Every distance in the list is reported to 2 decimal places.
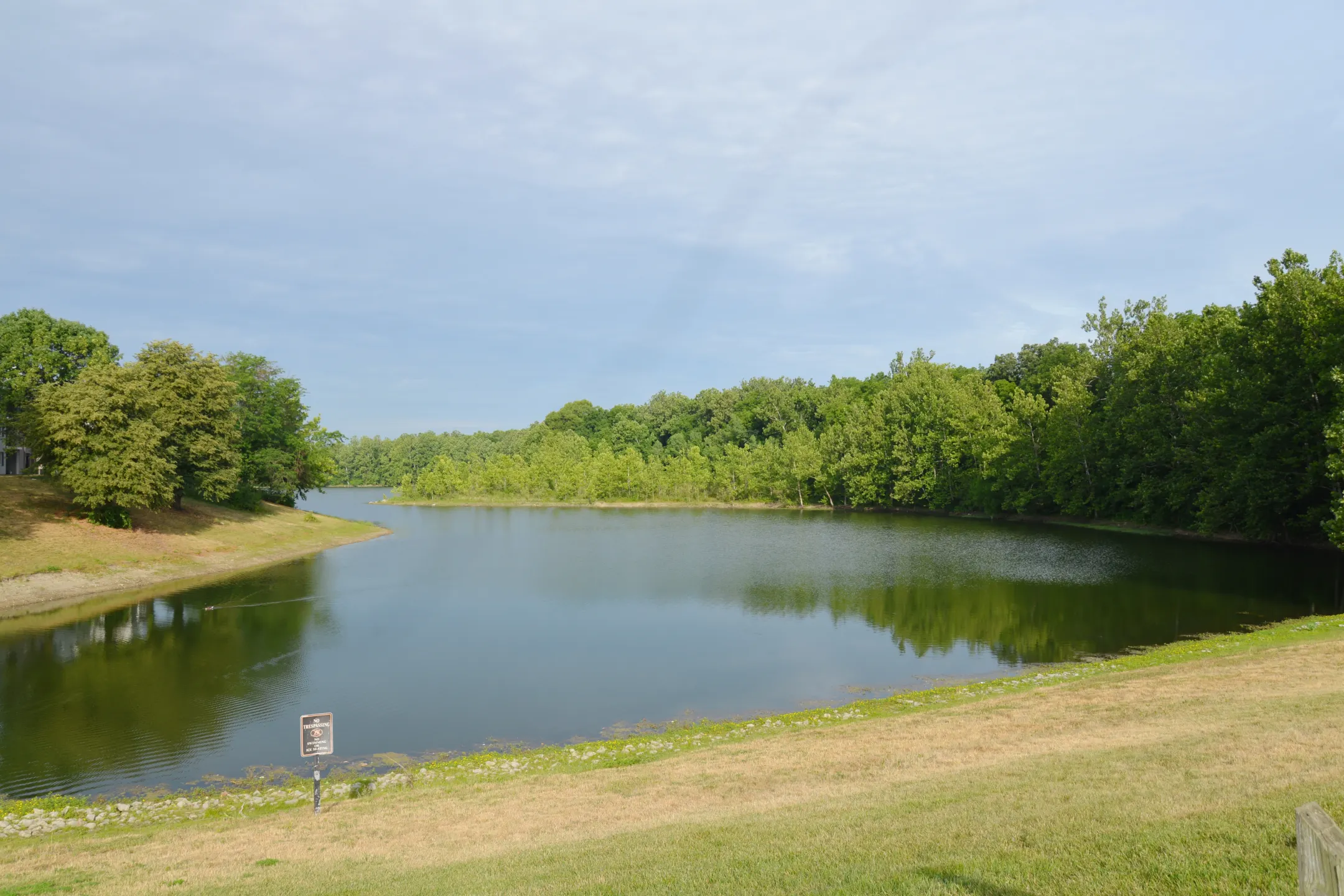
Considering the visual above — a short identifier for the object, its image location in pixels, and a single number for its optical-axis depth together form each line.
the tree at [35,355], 50.94
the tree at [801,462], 101.19
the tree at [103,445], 40.62
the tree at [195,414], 49.25
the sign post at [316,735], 13.66
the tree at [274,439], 62.78
